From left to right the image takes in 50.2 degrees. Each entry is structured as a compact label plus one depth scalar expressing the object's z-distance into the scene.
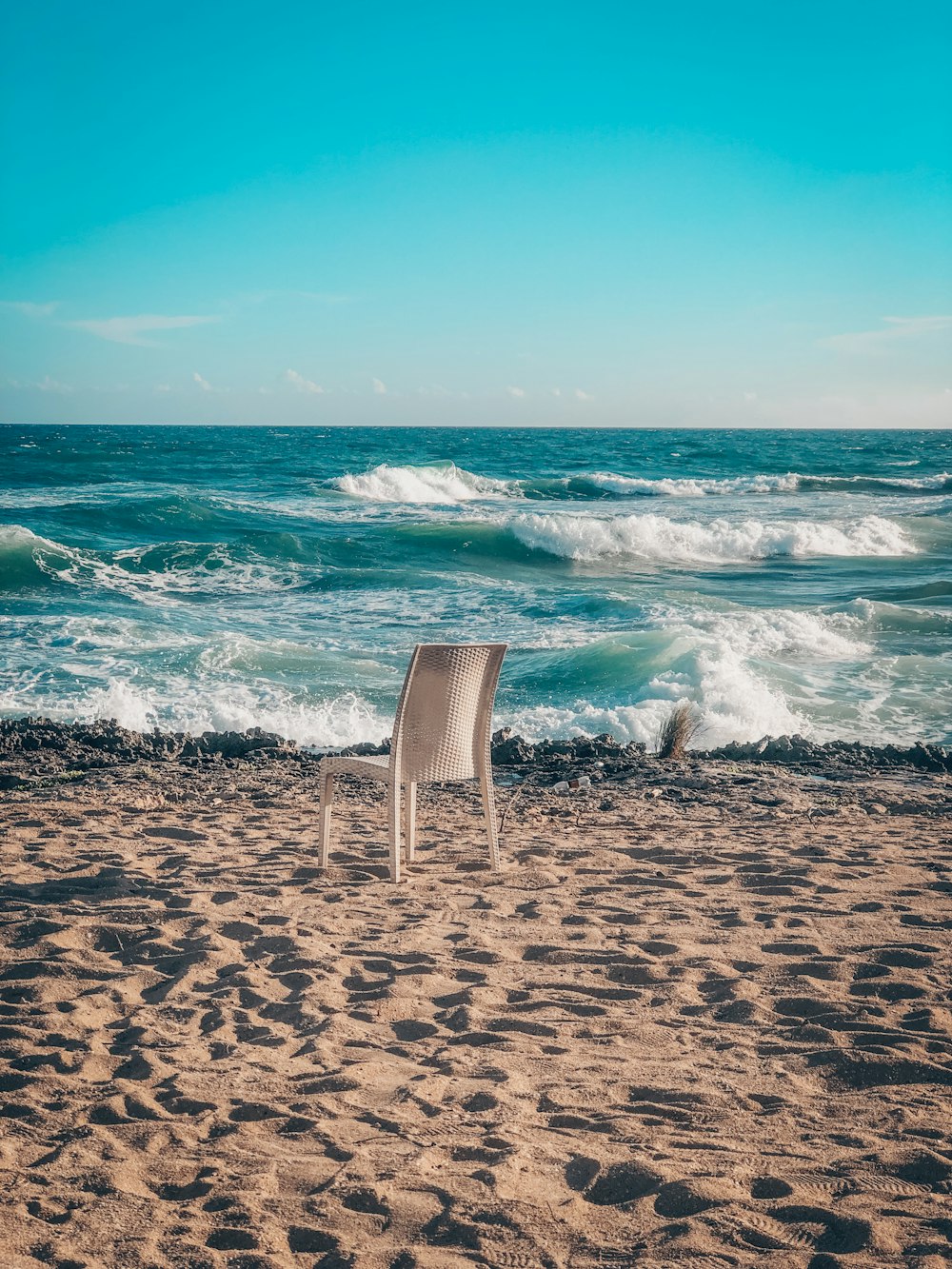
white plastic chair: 4.41
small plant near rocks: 7.78
